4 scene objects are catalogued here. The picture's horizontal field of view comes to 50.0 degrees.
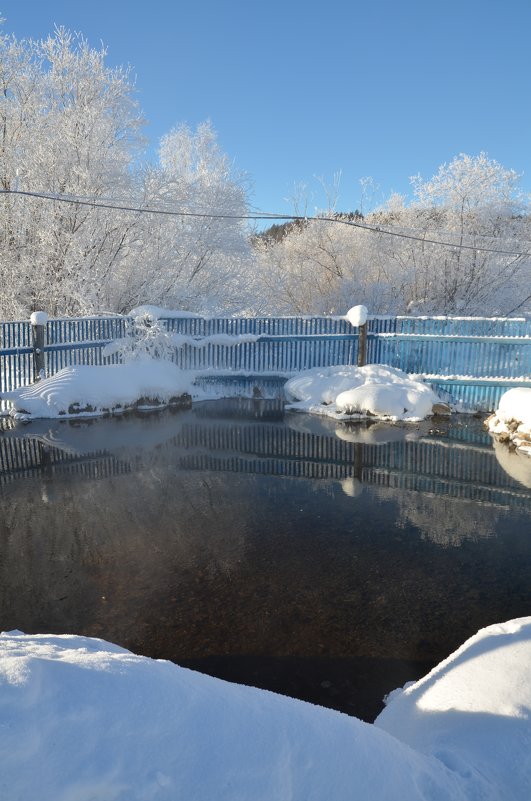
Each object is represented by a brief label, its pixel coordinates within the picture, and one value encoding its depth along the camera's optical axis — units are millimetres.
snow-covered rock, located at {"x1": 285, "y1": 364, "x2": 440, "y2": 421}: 10812
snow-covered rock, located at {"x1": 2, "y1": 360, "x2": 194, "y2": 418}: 10148
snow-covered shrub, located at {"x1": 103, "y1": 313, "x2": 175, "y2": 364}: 11993
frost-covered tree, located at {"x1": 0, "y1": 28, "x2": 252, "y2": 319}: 15664
